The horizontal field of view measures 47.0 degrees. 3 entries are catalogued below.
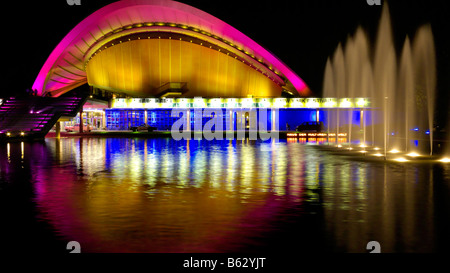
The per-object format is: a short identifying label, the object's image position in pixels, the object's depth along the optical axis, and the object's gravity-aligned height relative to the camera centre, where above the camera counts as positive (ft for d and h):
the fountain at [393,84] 105.19 +9.75
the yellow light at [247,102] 198.89 +7.35
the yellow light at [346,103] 194.80 +6.29
